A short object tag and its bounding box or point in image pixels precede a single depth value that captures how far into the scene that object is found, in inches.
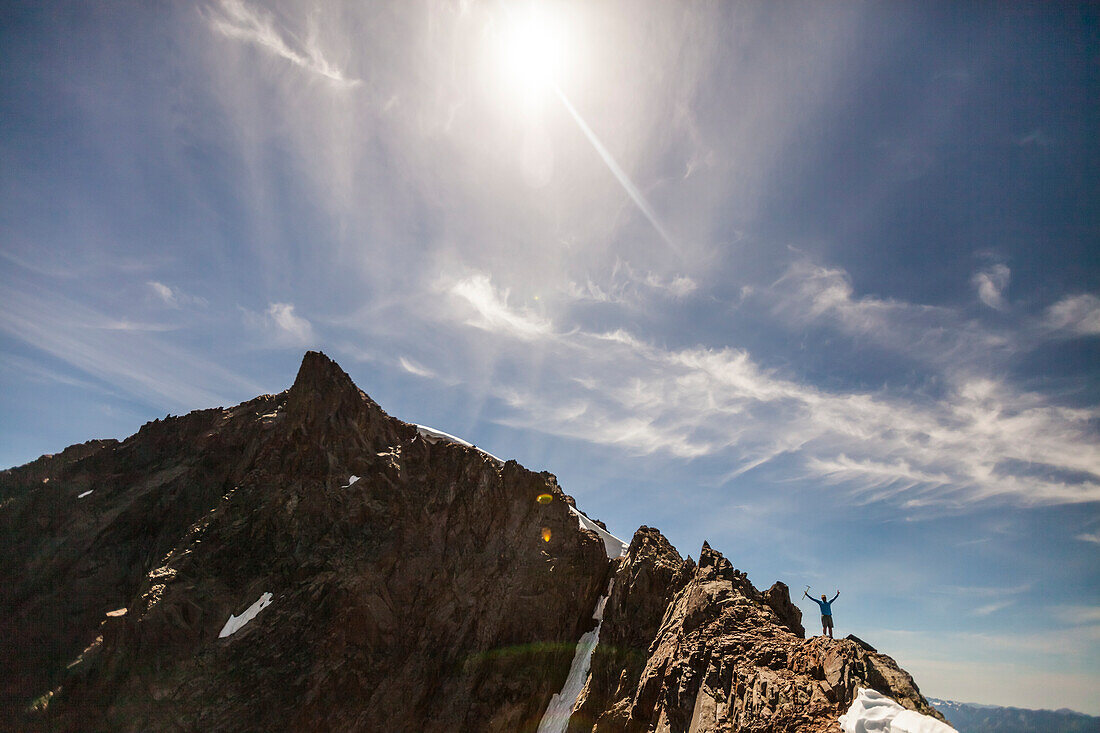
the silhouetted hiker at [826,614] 1022.4
